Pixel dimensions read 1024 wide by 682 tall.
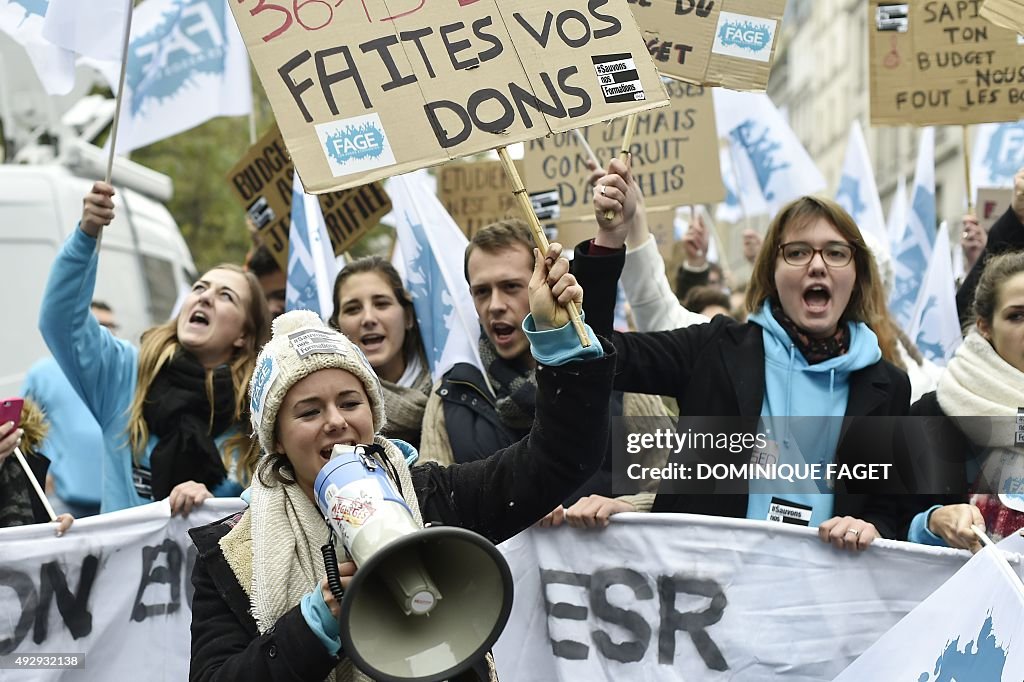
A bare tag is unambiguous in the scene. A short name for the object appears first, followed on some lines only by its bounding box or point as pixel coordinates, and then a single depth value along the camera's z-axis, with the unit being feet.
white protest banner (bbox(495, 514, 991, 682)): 11.52
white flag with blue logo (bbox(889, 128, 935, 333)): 23.58
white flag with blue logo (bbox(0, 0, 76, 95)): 16.11
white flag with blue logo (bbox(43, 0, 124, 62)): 16.34
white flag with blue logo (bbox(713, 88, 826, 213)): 26.55
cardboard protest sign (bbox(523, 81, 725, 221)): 21.84
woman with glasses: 11.78
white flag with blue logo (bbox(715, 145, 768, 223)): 27.78
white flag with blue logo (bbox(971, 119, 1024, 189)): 23.82
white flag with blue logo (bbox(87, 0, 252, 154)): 22.93
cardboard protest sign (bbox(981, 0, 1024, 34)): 12.52
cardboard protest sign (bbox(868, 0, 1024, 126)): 18.76
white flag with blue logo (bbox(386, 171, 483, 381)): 15.31
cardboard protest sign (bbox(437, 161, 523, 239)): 23.25
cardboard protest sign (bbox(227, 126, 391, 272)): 20.02
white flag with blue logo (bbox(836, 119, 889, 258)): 25.93
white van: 28.86
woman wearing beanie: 8.65
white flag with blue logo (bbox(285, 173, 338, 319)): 18.70
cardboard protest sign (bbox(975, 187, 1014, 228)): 20.77
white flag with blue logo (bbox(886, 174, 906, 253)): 28.19
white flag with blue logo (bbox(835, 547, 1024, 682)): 9.06
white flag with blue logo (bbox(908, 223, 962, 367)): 18.27
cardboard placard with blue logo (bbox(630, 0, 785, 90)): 14.88
